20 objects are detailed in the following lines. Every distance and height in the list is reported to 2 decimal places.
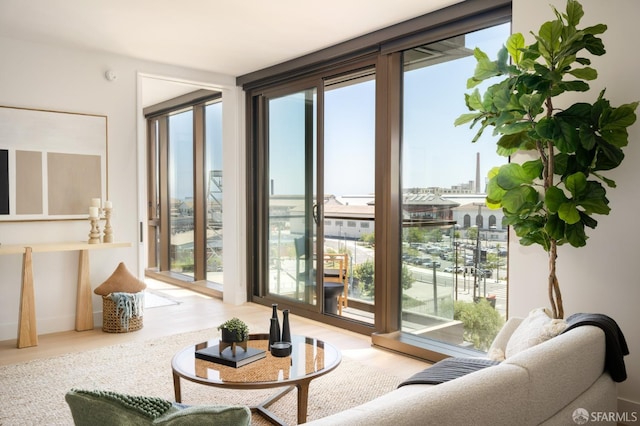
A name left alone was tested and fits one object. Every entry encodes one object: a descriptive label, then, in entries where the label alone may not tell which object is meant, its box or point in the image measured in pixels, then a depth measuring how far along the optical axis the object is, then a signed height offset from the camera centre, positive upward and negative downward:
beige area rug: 2.89 -1.15
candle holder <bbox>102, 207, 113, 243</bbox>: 4.71 -0.24
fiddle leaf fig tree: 2.47 +0.34
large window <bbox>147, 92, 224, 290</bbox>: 6.82 +0.15
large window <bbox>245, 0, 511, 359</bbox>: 3.70 +0.22
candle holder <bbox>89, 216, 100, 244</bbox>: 4.58 -0.26
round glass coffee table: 2.43 -0.83
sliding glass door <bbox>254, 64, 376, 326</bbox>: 5.07 +0.07
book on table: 2.64 -0.81
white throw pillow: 2.13 -0.56
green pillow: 1.07 -0.44
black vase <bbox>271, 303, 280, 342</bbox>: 2.91 -0.70
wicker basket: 4.53 -1.02
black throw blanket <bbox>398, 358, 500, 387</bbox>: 2.21 -0.75
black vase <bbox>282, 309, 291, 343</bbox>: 2.92 -0.73
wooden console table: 4.12 -0.63
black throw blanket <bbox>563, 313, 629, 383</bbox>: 1.99 -0.56
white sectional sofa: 1.25 -0.53
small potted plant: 2.78 -0.69
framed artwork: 4.38 +0.36
